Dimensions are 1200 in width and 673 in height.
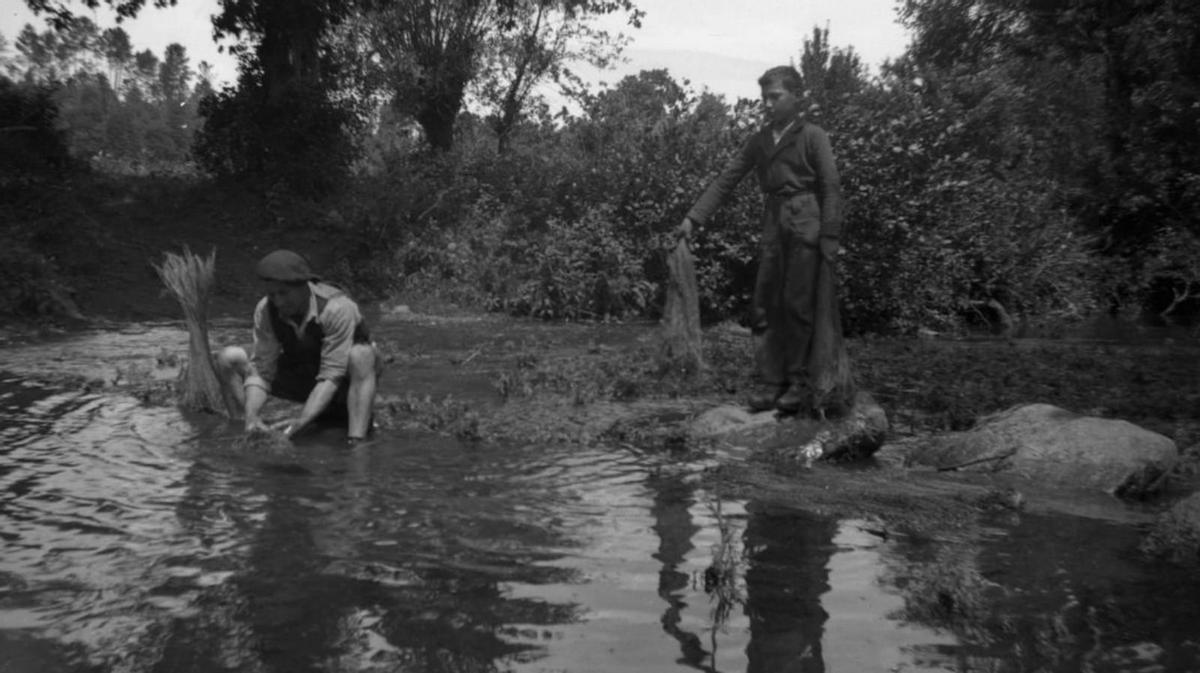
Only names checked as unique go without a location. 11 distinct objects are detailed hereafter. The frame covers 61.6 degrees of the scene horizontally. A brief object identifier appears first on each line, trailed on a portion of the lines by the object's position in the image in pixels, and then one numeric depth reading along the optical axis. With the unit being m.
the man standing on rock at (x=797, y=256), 7.68
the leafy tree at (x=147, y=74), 79.86
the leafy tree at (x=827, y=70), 17.80
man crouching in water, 6.68
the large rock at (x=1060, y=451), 6.31
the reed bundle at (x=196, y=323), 8.05
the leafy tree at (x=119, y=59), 62.16
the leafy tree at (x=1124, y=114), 21.20
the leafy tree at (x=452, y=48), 27.62
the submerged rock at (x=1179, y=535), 4.75
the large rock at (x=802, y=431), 7.14
